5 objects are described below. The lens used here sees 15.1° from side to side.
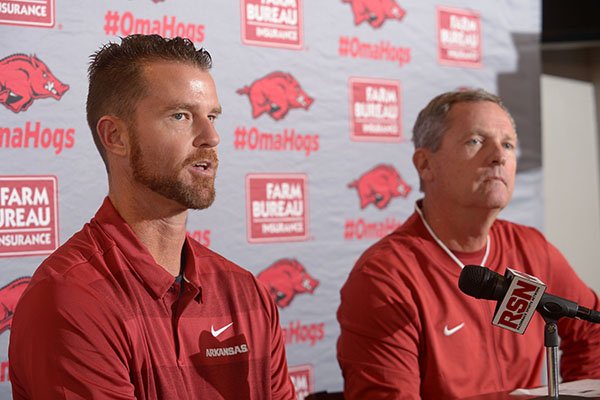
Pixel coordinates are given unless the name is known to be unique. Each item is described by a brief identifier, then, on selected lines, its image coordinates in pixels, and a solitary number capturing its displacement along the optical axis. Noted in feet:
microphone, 9.81
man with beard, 9.73
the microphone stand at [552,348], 9.84
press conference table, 9.97
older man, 10.99
